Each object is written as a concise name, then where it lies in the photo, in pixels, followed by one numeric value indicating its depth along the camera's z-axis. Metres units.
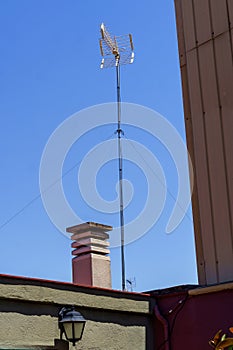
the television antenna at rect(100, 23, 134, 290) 9.58
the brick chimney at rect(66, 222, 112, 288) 7.46
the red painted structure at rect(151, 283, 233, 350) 5.95
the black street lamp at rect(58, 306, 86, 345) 5.49
